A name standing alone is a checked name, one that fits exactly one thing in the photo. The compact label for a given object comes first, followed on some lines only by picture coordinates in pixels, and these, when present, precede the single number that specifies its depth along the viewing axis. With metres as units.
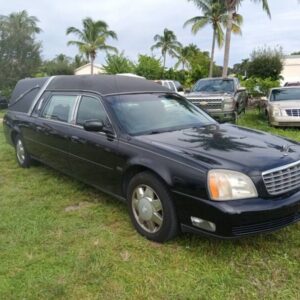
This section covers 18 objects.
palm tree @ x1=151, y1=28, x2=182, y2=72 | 49.22
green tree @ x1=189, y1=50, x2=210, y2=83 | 29.96
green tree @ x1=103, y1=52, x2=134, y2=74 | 29.55
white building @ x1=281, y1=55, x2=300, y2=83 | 42.87
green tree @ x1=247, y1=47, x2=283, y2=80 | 22.73
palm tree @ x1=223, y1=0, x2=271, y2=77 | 19.50
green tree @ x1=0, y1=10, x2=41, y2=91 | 30.27
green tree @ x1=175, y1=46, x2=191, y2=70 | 50.78
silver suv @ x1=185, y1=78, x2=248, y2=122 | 11.77
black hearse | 3.29
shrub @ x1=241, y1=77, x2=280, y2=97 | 16.95
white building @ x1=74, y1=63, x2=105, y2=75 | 45.94
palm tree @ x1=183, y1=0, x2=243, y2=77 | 27.41
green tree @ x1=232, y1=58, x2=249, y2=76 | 24.18
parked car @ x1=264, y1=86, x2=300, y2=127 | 10.98
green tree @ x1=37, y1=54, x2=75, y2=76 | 35.31
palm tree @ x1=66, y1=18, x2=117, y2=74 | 38.69
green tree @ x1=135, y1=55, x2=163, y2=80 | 29.80
